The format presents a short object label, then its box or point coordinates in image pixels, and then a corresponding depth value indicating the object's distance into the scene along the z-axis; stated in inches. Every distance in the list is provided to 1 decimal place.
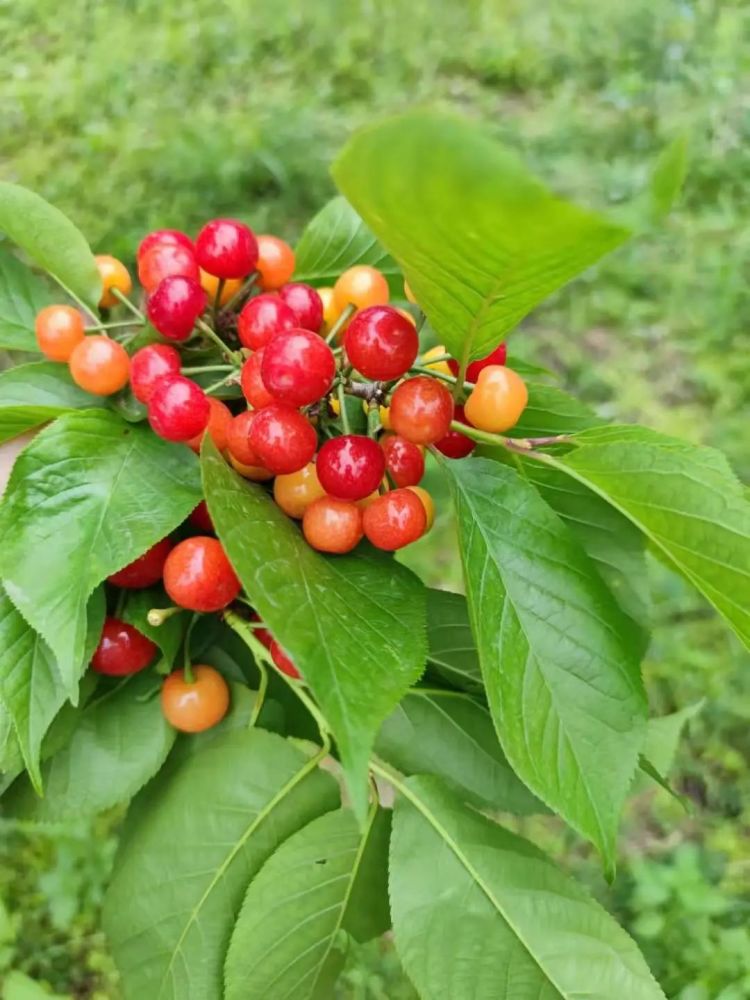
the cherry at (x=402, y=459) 6.6
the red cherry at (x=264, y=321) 6.8
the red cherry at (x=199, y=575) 6.9
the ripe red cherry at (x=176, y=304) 7.0
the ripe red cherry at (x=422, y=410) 6.0
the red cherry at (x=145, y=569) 7.4
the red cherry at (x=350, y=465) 6.1
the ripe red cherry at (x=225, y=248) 7.6
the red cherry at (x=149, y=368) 6.9
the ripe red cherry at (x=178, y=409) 6.5
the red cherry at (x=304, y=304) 7.1
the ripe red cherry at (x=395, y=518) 6.4
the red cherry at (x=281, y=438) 6.0
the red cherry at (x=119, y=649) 7.6
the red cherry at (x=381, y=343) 5.8
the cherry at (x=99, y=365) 7.3
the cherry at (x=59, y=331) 7.5
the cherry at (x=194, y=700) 7.9
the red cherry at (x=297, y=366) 5.8
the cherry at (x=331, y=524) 6.4
